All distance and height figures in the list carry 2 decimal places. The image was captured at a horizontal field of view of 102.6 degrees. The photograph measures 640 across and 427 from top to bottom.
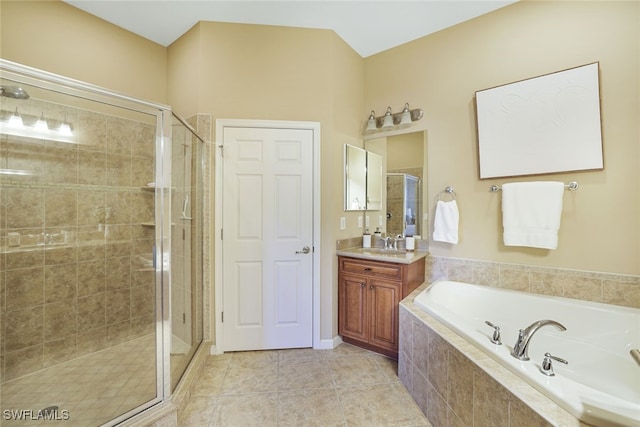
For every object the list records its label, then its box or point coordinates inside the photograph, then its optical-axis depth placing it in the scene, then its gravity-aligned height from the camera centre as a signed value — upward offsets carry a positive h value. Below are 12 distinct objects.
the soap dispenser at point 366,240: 2.74 -0.26
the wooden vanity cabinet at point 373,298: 2.18 -0.74
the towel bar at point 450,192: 2.37 +0.22
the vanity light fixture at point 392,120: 2.54 +0.99
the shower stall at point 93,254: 1.65 -0.29
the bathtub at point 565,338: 0.94 -0.70
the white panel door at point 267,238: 2.34 -0.20
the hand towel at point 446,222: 2.31 -0.06
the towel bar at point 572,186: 1.87 +0.21
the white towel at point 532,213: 1.89 +0.02
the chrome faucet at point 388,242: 2.72 -0.28
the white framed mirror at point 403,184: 2.56 +0.33
